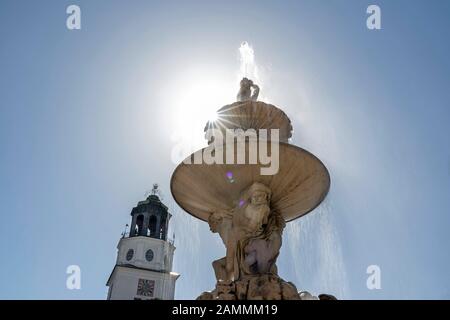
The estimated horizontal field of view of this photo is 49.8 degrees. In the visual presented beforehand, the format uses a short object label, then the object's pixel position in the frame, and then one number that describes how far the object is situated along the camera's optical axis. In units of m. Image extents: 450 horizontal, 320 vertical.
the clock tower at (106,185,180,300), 43.84
